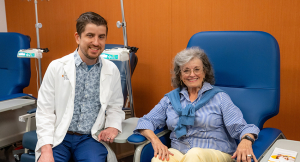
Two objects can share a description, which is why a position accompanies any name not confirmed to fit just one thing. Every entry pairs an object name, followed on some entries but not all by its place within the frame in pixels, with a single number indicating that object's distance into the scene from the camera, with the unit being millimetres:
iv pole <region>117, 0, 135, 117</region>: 2133
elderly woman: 1436
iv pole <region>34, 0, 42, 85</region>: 2789
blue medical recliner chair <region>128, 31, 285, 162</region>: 1544
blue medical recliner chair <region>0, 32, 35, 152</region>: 2395
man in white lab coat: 1534
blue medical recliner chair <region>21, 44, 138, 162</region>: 1644
